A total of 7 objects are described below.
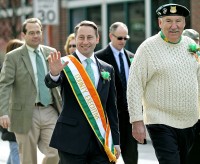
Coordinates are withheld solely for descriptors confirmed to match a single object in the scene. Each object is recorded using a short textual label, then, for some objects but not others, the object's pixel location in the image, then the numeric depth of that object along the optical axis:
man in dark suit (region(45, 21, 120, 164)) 12.36
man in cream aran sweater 12.86
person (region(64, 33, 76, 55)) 20.16
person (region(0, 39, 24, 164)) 18.52
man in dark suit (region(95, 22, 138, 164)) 17.78
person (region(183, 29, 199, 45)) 17.45
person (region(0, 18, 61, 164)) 16.22
